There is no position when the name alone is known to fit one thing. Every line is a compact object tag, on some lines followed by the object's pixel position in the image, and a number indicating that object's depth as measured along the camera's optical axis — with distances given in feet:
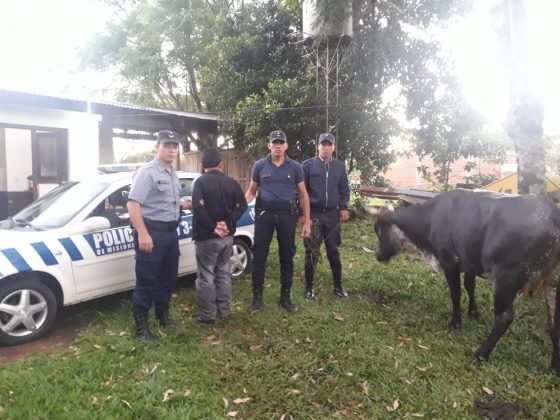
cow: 11.84
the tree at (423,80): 32.30
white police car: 12.92
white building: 27.14
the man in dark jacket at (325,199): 17.16
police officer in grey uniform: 12.80
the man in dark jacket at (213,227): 14.23
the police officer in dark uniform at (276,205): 15.39
